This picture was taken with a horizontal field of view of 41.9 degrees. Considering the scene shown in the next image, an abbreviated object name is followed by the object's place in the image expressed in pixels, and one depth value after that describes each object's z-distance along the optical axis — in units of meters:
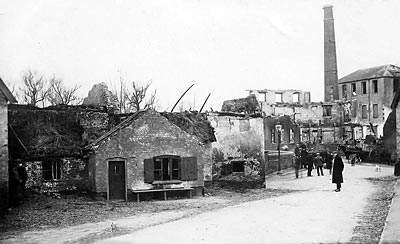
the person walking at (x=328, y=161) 32.88
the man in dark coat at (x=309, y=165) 31.88
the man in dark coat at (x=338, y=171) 21.70
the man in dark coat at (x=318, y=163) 31.25
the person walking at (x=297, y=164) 31.53
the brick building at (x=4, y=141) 19.20
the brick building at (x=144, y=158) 23.34
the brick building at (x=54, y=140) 23.33
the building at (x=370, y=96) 59.34
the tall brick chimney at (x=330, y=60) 63.50
